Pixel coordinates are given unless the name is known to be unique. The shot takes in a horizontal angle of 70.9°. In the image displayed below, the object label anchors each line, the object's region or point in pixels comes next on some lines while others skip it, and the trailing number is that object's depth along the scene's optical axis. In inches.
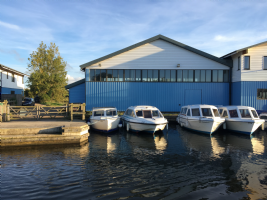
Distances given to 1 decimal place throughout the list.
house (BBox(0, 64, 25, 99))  1270.9
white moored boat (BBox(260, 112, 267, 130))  686.1
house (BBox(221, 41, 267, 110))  812.0
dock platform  448.8
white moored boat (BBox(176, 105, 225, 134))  592.7
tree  1535.4
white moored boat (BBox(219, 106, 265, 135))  581.0
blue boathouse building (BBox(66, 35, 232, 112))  861.2
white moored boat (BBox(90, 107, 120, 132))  608.1
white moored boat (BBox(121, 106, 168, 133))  578.6
